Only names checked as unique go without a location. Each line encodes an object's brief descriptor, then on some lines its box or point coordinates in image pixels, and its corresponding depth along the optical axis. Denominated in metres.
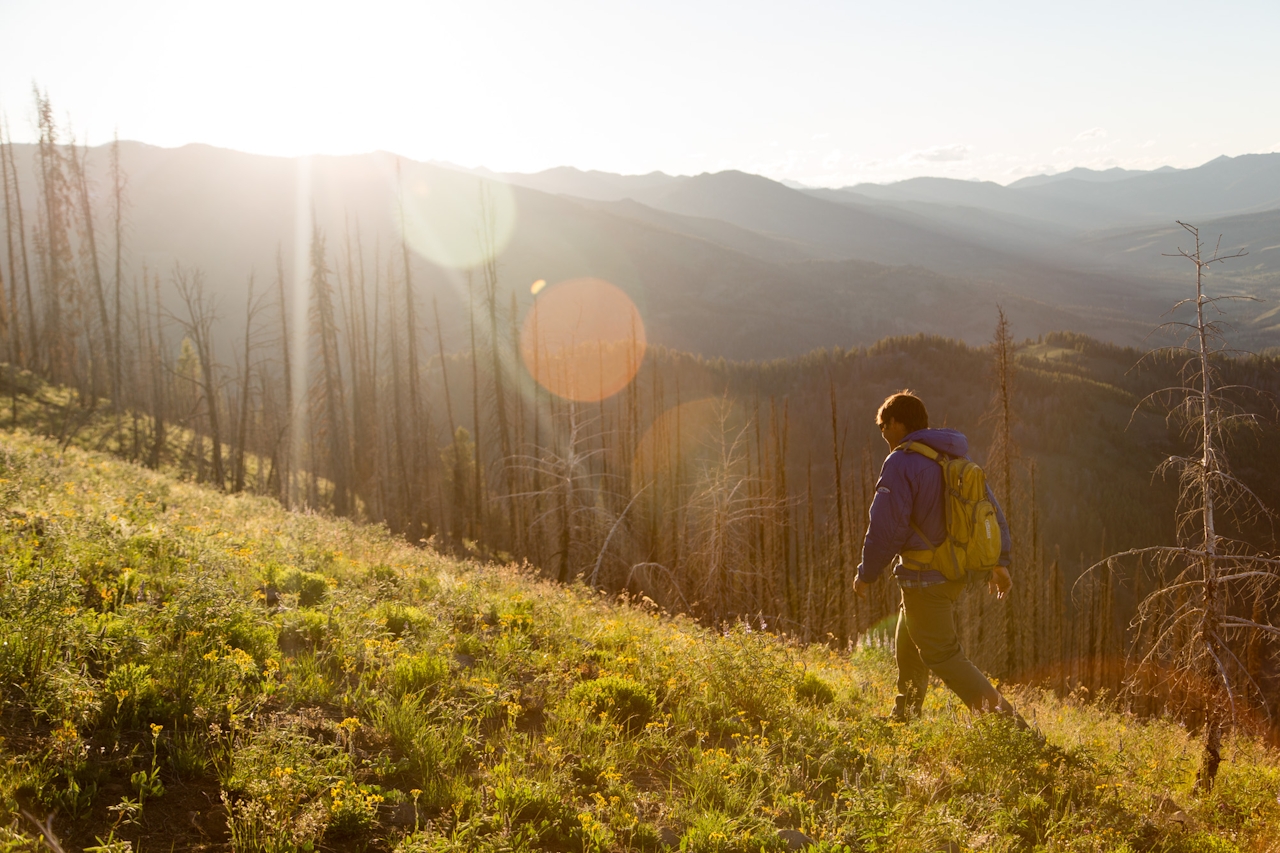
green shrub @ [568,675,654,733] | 5.17
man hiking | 5.02
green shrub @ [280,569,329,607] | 6.63
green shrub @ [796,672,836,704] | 6.36
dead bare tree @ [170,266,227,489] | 28.84
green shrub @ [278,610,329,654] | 5.35
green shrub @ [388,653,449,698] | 4.89
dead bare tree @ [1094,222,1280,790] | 5.97
